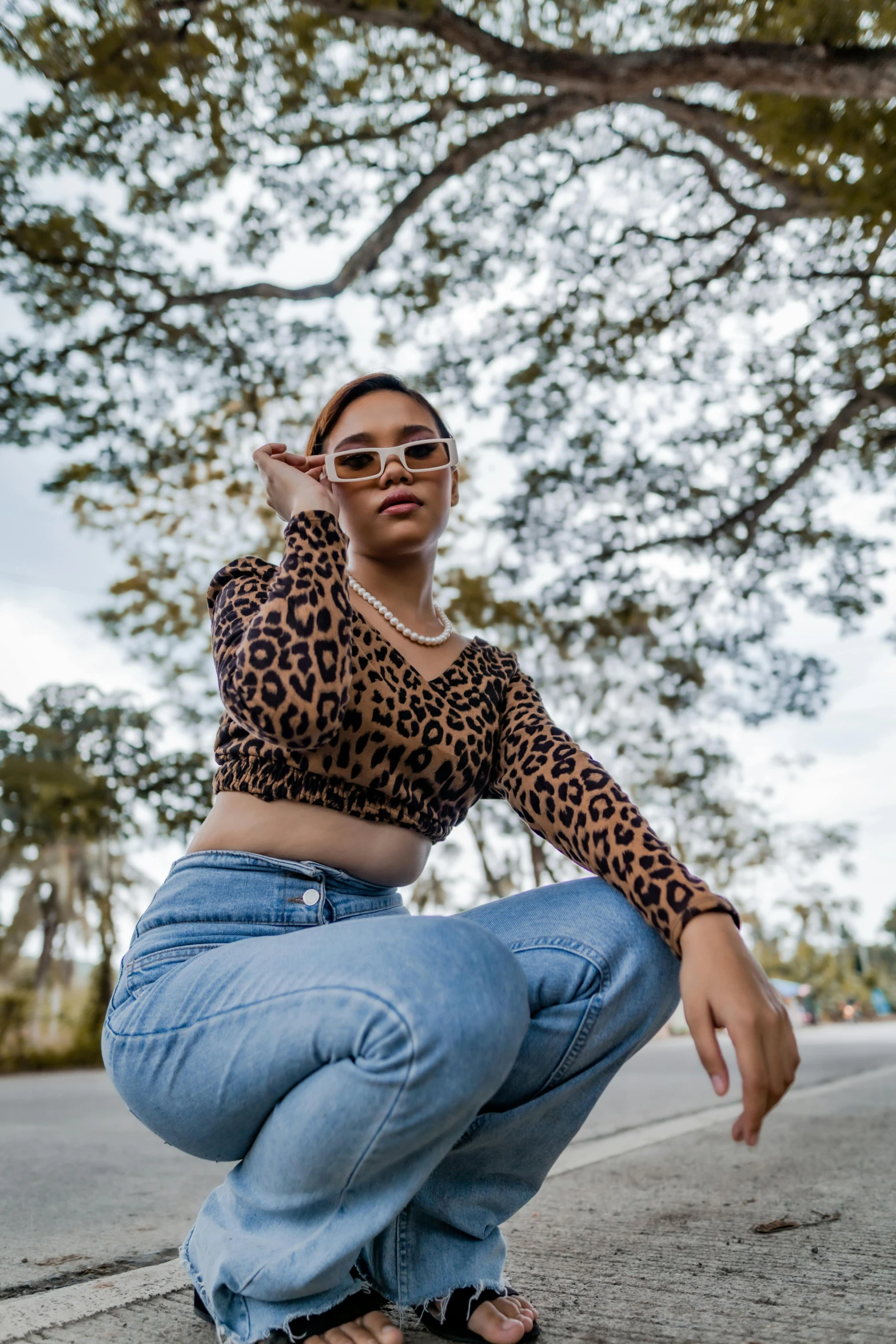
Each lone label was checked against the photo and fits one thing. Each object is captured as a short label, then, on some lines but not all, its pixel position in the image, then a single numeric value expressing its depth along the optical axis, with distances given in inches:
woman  45.5
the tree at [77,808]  449.7
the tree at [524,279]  217.3
